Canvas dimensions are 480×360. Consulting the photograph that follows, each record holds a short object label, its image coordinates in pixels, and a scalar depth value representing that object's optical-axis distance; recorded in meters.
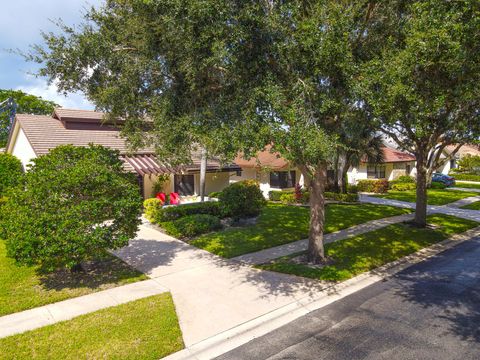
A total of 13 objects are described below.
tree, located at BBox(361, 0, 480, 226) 7.77
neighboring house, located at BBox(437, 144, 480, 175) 51.59
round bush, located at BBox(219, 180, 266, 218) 18.34
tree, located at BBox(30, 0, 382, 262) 8.23
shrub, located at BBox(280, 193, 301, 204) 26.16
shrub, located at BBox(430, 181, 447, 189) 37.06
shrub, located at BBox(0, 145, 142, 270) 9.21
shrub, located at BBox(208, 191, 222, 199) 24.61
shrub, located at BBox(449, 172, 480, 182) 44.22
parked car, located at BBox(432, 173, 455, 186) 38.91
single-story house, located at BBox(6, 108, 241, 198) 21.95
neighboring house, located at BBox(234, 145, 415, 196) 30.14
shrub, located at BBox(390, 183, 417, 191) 35.66
